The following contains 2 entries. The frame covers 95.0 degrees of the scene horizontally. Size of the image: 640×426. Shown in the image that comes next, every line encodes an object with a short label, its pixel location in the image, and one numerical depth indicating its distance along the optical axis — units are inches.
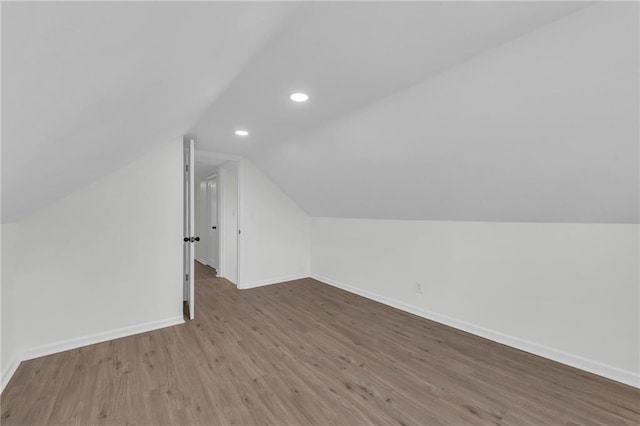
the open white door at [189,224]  132.9
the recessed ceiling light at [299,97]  89.6
